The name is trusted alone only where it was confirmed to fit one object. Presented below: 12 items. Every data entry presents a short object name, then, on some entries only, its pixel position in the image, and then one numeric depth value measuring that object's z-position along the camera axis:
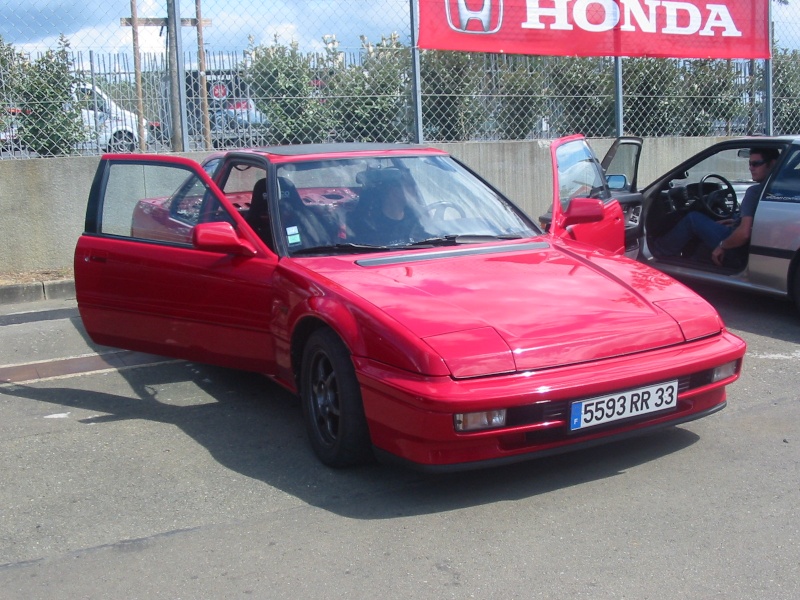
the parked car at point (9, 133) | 9.30
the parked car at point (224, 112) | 9.98
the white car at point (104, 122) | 9.55
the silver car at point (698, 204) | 6.95
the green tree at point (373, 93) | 10.62
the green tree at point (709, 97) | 13.07
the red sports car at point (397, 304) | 3.71
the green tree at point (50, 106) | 9.39
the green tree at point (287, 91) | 10.18
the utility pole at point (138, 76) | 9.62
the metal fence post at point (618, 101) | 12.16
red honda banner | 10.91
